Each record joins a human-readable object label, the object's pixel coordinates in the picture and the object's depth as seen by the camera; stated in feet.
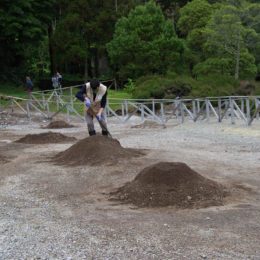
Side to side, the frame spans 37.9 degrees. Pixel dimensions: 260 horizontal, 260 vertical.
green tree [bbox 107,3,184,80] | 97.30
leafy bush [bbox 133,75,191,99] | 81.06
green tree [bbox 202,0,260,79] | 89.10
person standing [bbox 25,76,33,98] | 73.97
